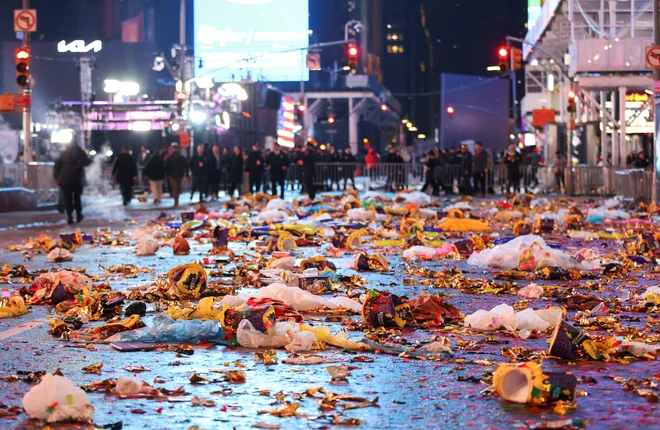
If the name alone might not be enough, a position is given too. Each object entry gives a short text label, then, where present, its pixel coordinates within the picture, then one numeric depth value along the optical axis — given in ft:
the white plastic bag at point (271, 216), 77.87
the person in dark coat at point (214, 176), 129.29
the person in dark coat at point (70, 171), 78.38
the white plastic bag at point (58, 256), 49.62
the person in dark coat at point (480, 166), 143.84
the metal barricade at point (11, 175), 109.71
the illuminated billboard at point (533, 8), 305.90
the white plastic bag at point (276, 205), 90.03
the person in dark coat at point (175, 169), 113.39
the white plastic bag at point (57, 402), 18.51
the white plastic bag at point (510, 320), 28.43
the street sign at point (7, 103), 100.42
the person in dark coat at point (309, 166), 132.36
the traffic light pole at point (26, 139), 109.40
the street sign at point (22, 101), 101.35
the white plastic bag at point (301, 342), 25.73
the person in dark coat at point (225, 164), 145.28
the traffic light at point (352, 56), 135.74
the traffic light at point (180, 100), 154.51
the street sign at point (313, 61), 163.12
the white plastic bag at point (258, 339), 26.48
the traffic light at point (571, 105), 153.65
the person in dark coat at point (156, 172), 118.83
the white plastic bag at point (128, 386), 20.92
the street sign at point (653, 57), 86.43
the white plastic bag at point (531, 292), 35.50
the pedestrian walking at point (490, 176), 152.92
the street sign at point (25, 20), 97.55
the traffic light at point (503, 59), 135.23
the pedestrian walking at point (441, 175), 147.84
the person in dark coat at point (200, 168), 125.08
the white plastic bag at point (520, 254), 44.11
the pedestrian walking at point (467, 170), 146.82
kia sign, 254.88
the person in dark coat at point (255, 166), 135.33
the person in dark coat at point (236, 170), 137.39
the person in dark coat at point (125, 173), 118.32
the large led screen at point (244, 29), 257.14
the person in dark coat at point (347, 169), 164.14
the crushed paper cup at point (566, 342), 24.13
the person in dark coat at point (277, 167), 133.39
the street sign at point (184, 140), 151.43
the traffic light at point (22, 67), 95.61
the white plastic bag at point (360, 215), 79.36
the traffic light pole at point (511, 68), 138.91
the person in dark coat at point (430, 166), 146.92
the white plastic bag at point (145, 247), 52.90
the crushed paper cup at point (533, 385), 19.49
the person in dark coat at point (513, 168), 135.95
